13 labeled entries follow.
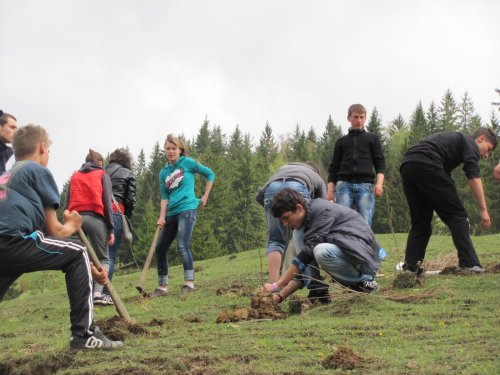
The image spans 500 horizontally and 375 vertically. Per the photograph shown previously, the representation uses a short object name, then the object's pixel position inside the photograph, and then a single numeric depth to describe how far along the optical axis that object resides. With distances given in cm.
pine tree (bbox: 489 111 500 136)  5866
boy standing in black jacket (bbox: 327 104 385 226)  864
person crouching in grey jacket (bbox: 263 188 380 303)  598
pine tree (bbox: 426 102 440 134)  6875
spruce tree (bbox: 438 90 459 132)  6675
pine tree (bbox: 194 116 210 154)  9579
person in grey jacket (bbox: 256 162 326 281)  714
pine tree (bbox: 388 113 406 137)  9238
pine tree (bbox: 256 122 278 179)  7719
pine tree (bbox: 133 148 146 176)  11015
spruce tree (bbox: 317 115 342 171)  7300
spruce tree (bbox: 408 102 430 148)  5872
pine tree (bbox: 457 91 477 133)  7388
